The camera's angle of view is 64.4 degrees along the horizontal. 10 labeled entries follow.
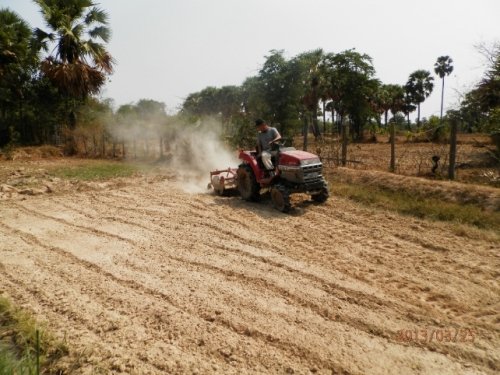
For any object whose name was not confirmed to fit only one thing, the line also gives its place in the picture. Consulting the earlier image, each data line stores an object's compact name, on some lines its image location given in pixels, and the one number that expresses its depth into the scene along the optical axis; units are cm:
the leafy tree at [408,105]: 4575
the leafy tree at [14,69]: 1753
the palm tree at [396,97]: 4458
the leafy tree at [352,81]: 2900
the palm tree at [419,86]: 4441
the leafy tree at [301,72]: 1759
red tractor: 770
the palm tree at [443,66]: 4888
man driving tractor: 838
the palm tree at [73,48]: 1788
